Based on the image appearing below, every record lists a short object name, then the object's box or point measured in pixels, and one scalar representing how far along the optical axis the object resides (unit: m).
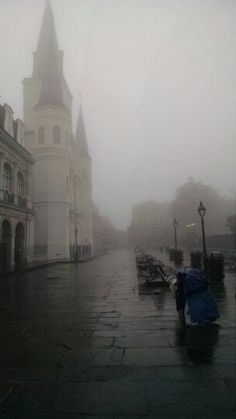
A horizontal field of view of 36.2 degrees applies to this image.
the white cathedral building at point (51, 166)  43.78
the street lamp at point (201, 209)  17.75
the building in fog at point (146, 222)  122.22
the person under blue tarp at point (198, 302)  6.81
